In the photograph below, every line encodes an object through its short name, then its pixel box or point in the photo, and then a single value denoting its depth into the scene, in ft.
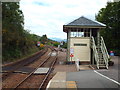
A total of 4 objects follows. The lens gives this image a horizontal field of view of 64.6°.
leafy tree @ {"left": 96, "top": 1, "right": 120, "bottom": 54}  66.90
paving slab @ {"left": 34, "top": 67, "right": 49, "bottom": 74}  25.87
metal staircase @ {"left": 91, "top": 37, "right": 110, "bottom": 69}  28.48
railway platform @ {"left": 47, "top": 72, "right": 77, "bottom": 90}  15.67
